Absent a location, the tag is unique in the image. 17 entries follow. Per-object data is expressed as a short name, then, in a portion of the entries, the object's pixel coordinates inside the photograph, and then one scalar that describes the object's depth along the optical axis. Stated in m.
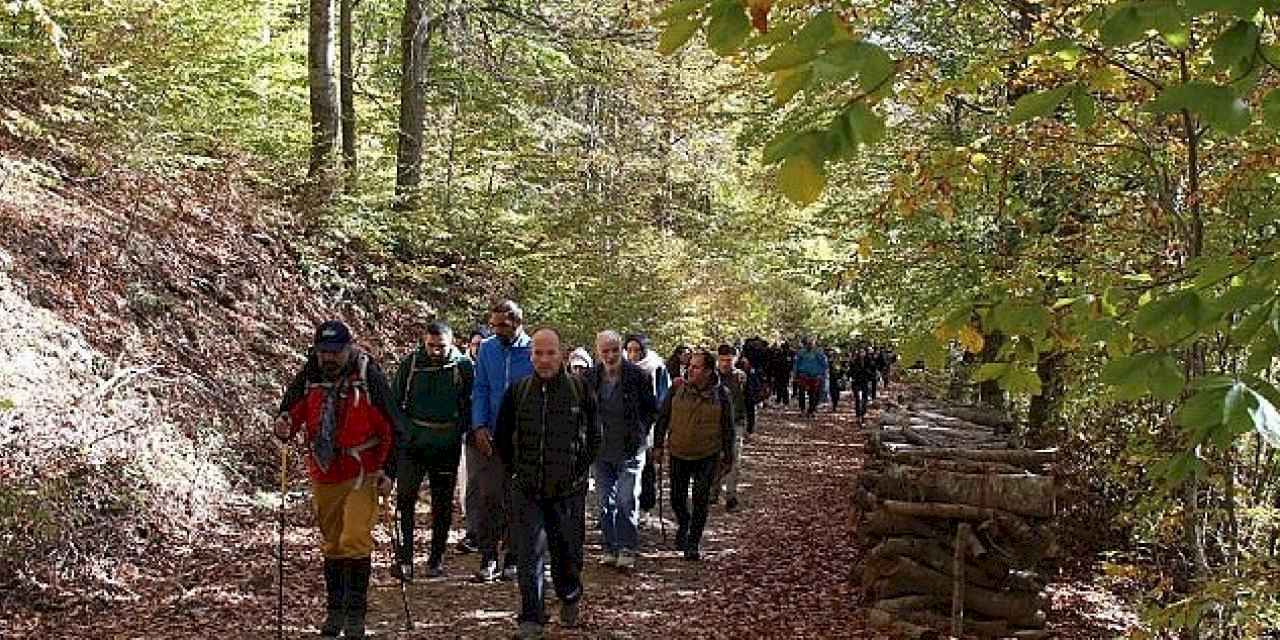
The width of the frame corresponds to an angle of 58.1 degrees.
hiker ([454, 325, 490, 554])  9.75
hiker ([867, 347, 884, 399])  36.43
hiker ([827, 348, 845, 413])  31.81
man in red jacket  6.76
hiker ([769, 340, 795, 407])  29.14
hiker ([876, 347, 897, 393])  38.89
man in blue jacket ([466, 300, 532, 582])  8.23
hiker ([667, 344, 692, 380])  16.33
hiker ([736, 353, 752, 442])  17.95
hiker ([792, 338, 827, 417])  27.86
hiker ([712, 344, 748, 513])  12.61
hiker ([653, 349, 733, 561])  10.34
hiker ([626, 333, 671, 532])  10.09
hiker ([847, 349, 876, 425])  27.84
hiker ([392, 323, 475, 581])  8.68
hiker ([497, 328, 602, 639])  7.23
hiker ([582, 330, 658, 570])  9.55
